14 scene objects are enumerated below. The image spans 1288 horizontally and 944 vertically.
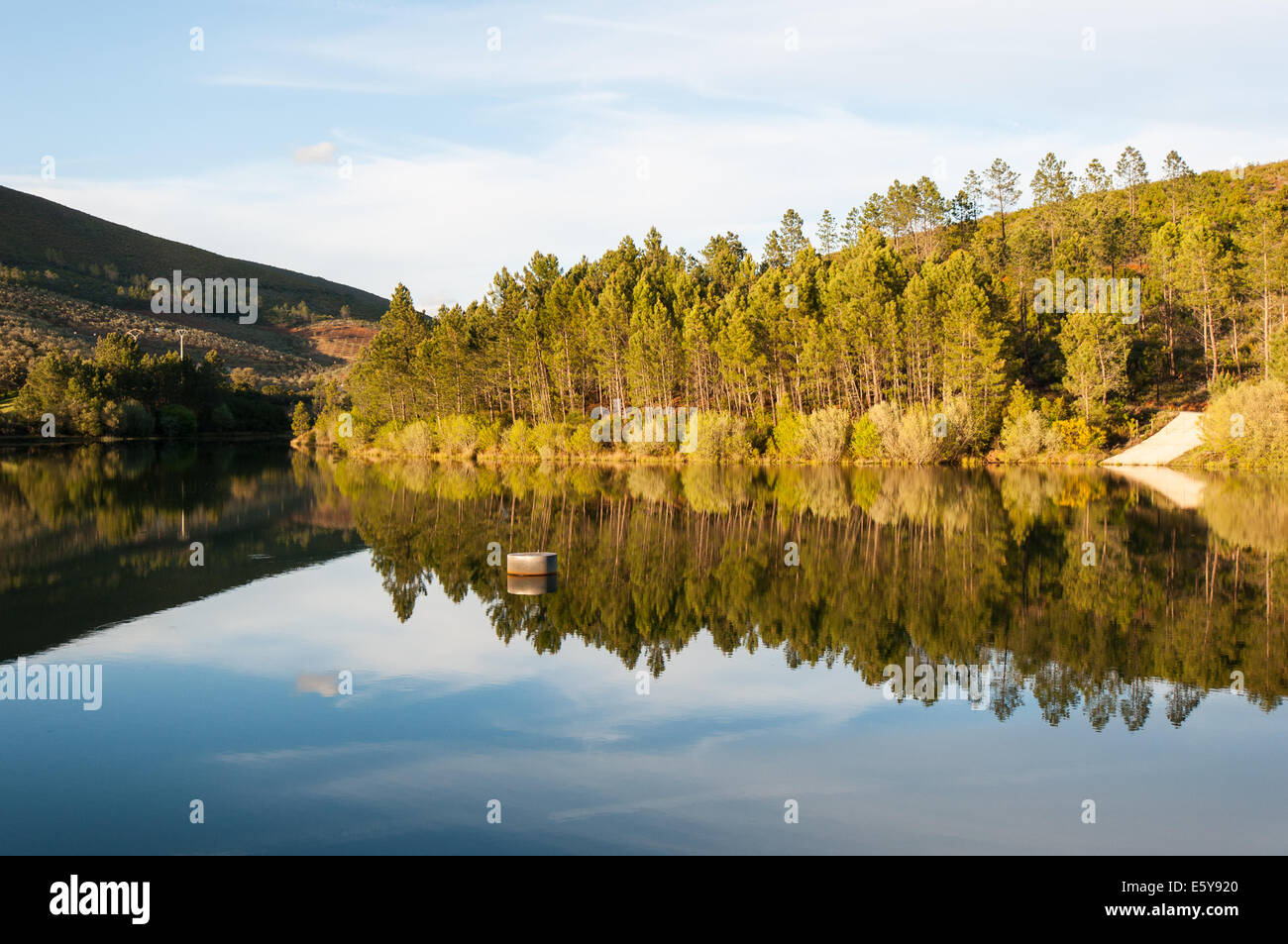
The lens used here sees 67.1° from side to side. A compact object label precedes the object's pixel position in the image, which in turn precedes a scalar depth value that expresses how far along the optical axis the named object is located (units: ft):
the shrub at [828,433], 208.44
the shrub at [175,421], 341.78
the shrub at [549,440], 247.50
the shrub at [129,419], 315.37
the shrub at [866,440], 206.69
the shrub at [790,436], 216.33
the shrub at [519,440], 255.09
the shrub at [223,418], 381.99
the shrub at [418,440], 282.36
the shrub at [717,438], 224.12
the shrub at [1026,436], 202.49
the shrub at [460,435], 266.36
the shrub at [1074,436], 206.18
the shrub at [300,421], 382.22
